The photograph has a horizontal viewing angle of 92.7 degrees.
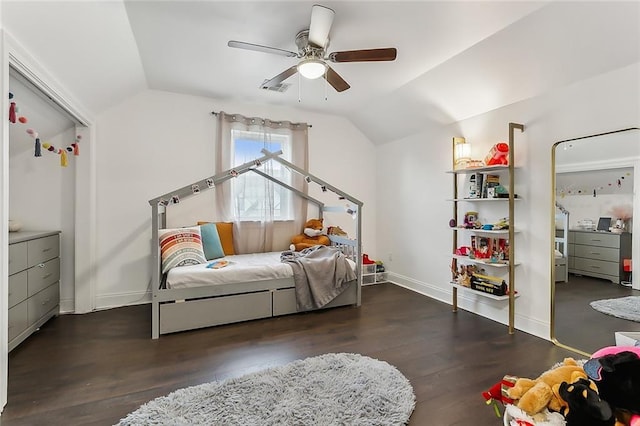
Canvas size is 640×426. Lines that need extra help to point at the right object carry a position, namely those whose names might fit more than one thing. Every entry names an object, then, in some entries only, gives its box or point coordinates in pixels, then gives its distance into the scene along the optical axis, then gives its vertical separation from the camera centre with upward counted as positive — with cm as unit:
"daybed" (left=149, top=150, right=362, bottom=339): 268 -77
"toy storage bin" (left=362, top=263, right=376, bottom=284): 446 -88
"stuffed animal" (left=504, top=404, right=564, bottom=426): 98 -67
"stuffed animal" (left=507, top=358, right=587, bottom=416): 102 -61
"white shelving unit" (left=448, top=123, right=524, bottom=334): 277 -17
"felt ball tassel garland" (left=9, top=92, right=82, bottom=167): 184 +61
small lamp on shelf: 322 +65
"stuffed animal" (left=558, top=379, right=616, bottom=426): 90 -58
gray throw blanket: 318 -67
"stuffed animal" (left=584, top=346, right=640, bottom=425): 92 -52
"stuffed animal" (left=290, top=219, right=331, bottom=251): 398 -33
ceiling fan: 207 +117
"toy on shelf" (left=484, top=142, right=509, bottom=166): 286 +56
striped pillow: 296 -35
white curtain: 390 +35
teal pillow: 348 -34
